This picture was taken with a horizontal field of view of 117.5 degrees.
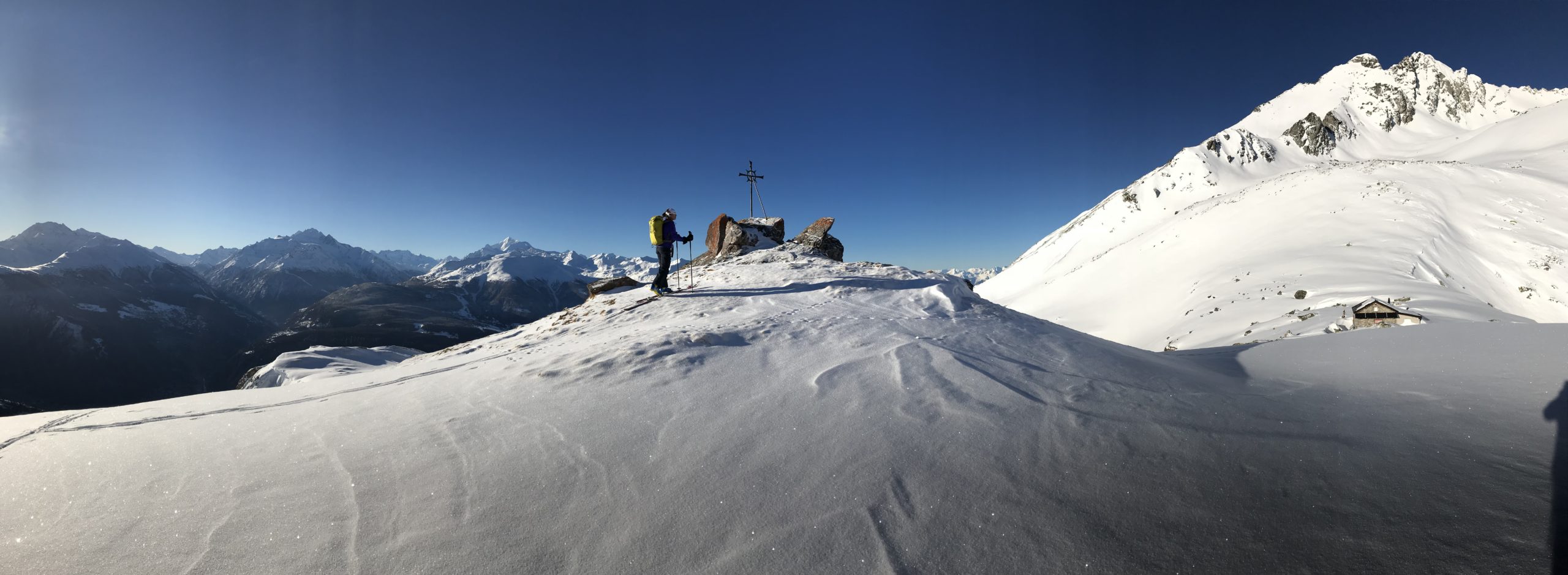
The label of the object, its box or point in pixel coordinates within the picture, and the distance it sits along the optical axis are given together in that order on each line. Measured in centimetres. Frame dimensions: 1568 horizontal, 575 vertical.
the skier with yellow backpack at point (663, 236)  1162
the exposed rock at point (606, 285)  1369
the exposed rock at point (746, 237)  2067
